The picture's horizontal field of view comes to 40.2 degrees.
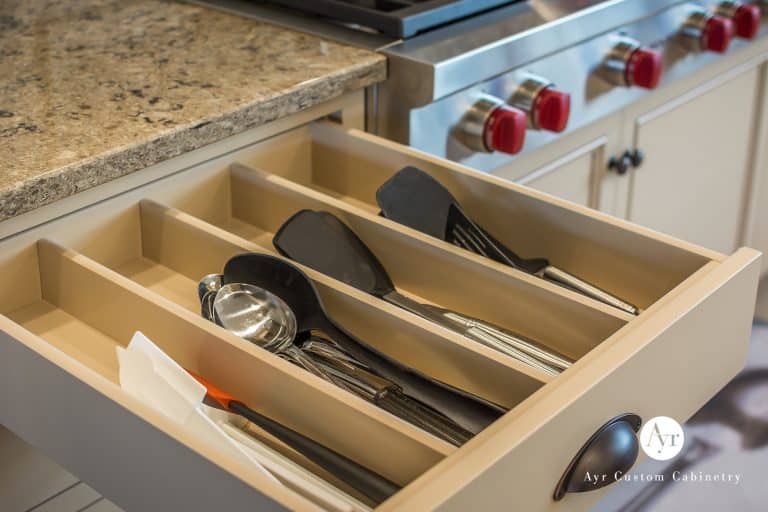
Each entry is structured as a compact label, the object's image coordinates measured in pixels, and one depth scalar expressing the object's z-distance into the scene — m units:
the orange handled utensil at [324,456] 0.66
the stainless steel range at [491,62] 1.12
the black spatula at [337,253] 0.91
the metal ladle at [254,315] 0.85
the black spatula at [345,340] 0.72
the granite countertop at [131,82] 0.88
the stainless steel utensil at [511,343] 0.80
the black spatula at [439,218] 0.93
